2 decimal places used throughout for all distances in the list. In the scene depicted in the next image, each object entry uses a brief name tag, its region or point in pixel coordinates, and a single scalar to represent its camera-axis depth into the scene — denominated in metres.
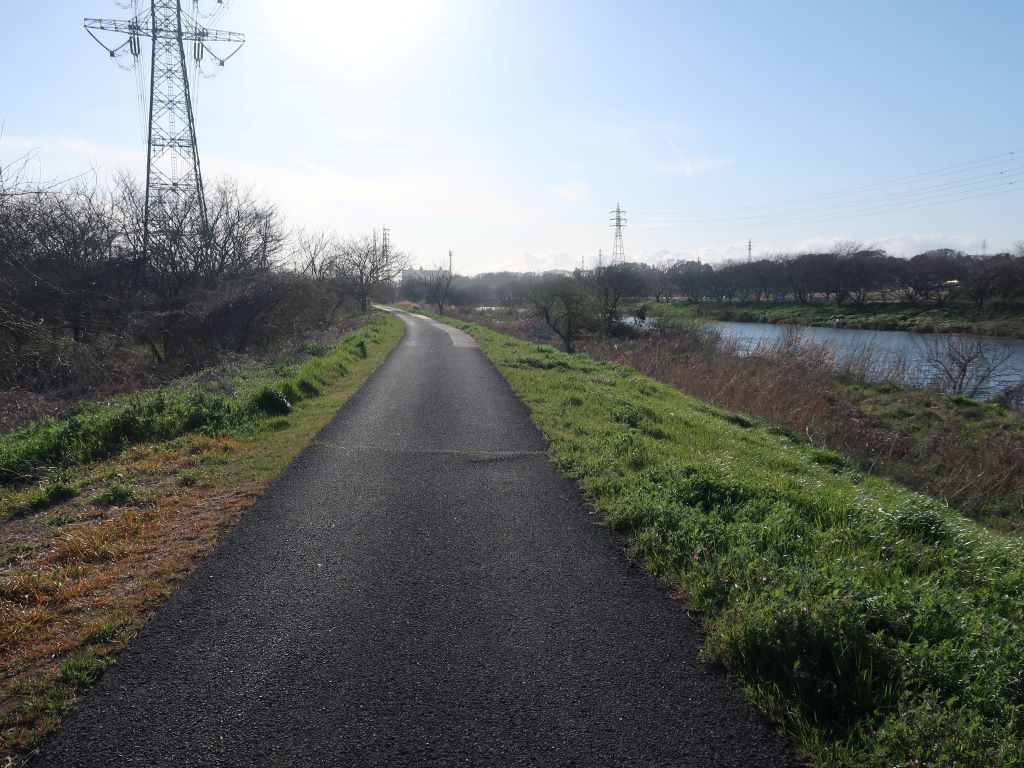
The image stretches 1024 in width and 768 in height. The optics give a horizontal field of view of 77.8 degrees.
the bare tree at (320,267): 31.65
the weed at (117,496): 5.99
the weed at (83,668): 3.19
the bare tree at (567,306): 31.42
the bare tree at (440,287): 72.73
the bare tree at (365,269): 54.78
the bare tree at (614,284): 36.62
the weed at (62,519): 5.46
